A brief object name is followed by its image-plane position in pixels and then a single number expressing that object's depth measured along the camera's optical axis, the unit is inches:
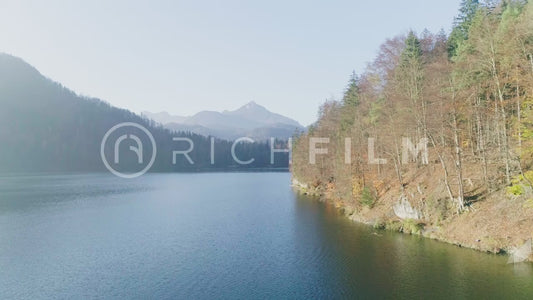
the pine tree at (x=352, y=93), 2598.4
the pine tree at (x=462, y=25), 2075.5
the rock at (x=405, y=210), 1597.7
